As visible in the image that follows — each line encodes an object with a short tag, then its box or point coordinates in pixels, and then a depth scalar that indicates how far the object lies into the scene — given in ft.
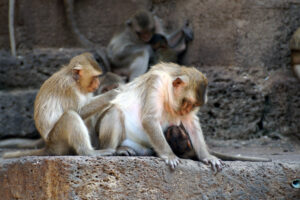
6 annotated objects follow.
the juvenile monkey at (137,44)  56.75
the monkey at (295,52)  49.75
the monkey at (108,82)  48.80
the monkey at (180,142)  33.50
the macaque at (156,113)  32.27
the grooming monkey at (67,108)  33.35
